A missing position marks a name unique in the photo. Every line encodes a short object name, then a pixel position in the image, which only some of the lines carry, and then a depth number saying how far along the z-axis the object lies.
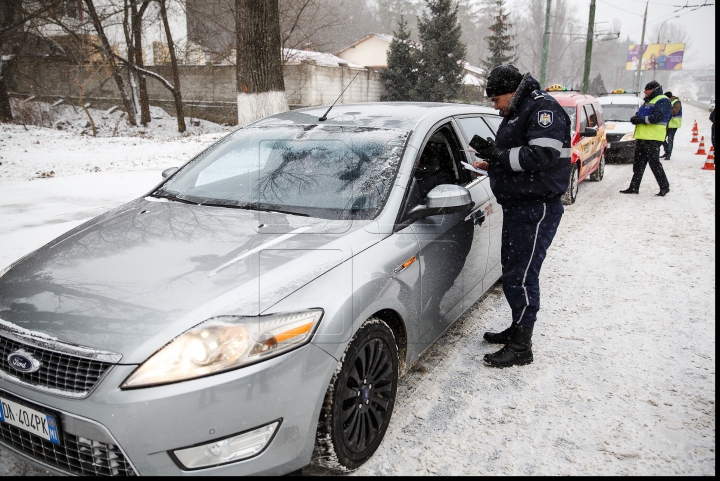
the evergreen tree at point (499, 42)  41.81
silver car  1.74
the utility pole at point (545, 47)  22.56
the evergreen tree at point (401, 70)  30.56
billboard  61.53
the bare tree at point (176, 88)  22.61
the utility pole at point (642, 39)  44.38
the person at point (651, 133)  8.55
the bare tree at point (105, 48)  20.50
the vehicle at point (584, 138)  8.18
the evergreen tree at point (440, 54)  30.34
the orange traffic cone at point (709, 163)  11.21
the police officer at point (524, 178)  3.04
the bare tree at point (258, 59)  7.92
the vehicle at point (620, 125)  12.43
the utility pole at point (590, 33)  22.30
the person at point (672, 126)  12.82
